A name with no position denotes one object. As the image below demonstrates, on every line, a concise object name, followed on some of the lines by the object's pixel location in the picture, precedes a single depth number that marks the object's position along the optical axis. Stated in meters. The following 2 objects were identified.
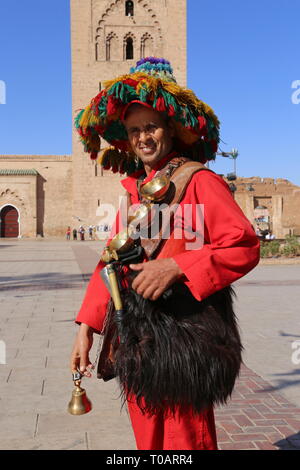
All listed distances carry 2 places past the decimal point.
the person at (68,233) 37.36
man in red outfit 1.59
